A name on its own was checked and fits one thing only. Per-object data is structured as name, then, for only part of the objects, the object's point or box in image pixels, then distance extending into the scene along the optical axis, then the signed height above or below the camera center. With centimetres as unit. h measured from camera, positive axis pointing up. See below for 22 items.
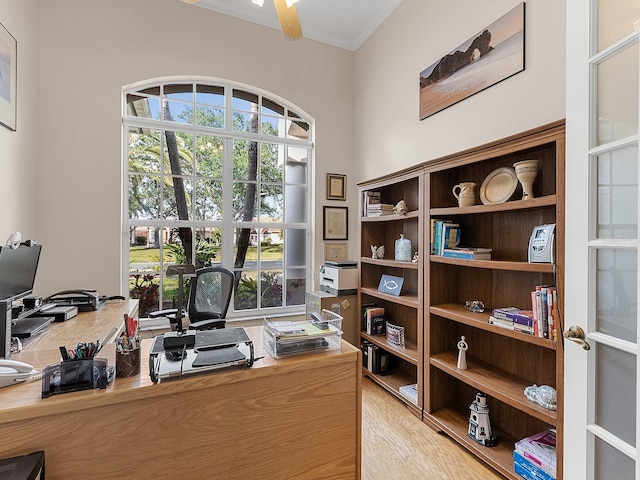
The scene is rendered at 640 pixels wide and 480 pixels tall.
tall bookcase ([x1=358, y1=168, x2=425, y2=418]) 244 -31
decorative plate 198 +36
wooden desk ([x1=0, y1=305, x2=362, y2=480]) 95 -61
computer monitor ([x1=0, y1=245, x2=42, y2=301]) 167 -17
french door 115 +1
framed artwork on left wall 210 +108
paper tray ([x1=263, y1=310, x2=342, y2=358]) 130 -39
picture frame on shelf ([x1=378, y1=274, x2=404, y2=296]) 286 -39
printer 322 -37
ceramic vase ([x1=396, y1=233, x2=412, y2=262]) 274 -7
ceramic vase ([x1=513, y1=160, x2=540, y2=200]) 178 +38
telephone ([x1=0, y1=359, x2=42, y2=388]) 101 -43
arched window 311 +53
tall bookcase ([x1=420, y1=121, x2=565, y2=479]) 167 -39
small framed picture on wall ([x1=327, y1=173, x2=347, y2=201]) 375 +64
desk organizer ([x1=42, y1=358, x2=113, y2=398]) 97 -42
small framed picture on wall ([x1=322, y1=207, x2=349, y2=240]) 372 +21
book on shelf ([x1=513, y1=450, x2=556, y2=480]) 161 -117
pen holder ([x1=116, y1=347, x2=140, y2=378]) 109 -42
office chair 273 -46
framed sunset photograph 202 +126
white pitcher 214 +32
